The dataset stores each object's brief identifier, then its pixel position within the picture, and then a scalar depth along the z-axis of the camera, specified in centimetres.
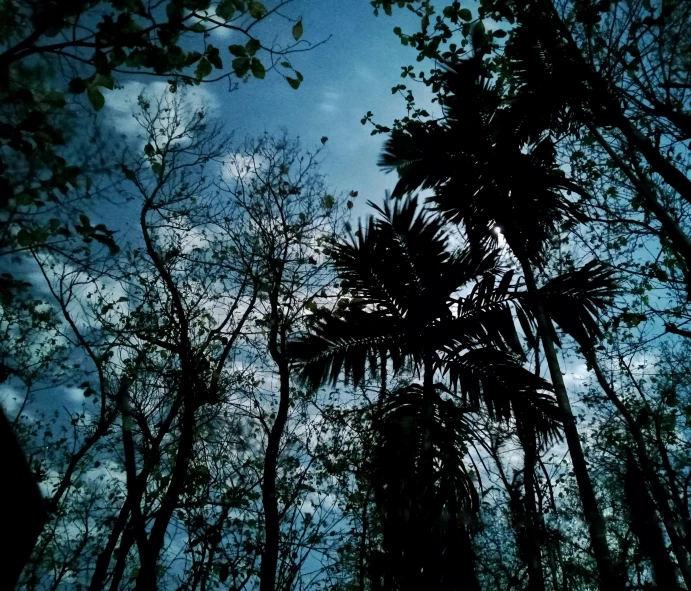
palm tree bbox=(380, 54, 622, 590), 626
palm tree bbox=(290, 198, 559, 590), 396
